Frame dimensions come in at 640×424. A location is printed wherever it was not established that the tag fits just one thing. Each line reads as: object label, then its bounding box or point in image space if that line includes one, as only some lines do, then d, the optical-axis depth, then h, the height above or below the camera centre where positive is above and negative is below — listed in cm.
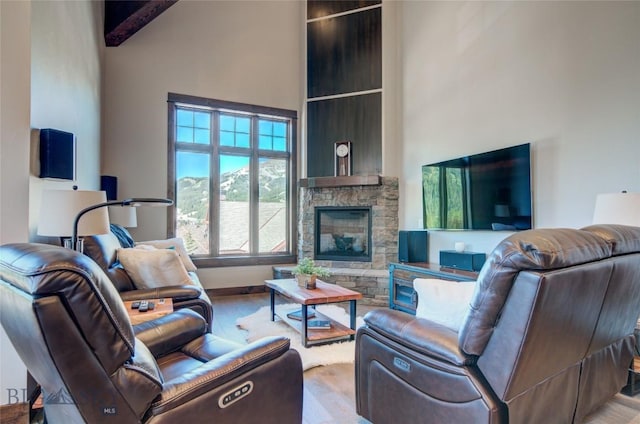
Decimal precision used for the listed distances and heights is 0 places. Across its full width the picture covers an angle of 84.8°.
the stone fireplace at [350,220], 496 -8
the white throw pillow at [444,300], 164 -41
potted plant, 340 -57
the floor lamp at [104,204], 191 +7
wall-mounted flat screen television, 330 +25
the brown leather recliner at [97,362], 93 -44
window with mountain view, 511 +56
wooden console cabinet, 366 -71
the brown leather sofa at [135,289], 258 -55
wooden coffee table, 305 -78
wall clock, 514 +87
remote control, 206 -54
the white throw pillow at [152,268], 278 -41
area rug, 284 -114
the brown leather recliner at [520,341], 128 -54
